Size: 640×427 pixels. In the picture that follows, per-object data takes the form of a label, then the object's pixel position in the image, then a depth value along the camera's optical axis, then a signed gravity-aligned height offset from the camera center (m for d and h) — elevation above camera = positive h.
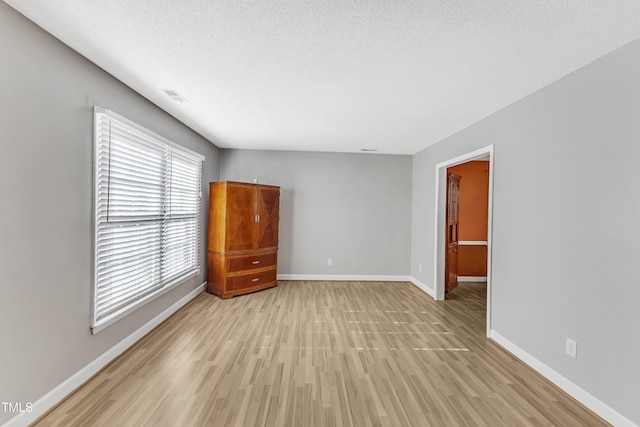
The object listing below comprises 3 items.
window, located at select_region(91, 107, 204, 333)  2.23 -0.08
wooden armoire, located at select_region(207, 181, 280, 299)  4.16 -0.44
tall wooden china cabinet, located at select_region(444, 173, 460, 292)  4.46 -0.31
